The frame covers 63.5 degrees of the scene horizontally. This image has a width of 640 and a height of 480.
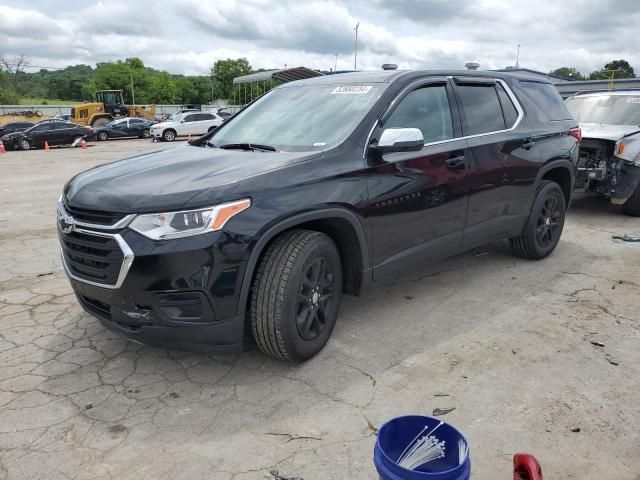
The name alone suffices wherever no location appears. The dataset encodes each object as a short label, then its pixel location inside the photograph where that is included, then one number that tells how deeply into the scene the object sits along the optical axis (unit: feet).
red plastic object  5.91
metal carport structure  79.77
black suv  8.82
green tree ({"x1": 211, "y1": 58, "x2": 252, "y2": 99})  349.41
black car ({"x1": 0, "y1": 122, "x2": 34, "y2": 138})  79.97
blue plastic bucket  5.58
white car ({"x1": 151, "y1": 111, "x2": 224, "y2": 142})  82.85
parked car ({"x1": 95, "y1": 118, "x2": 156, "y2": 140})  86.97
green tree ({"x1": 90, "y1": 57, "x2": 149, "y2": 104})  289.74
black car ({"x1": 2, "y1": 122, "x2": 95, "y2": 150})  69.72
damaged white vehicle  22.41
